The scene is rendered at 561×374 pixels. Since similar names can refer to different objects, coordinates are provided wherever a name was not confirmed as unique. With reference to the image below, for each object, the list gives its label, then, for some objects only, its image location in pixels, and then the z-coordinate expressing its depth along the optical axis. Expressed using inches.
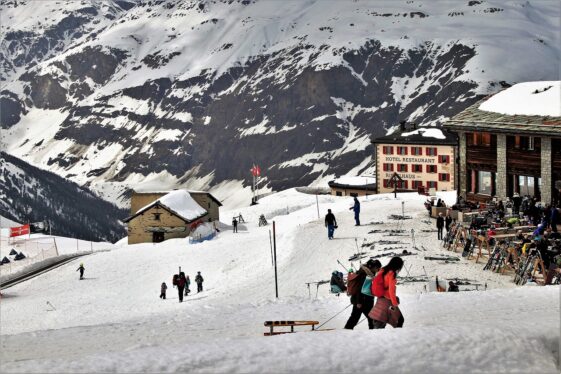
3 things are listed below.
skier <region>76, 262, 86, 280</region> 2390.5
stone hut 3836.1
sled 919.8
